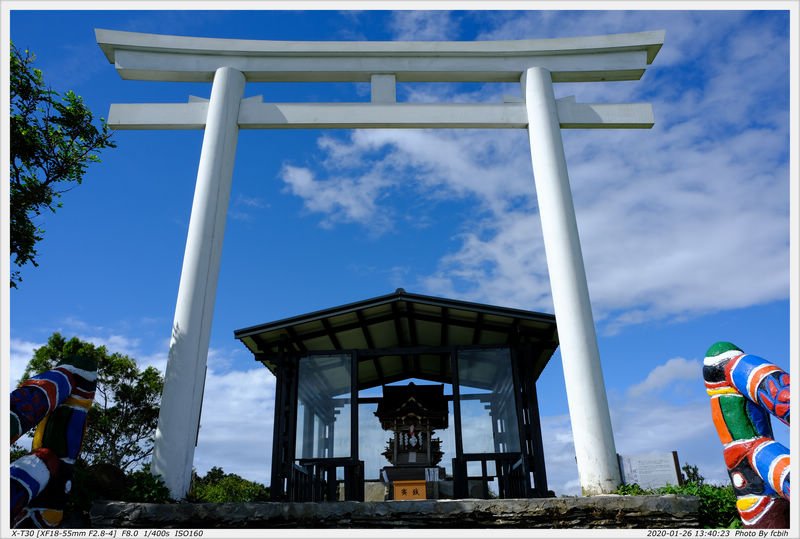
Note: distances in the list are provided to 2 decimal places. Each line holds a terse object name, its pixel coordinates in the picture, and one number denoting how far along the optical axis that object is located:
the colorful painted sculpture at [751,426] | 4.78
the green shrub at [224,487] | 13.59
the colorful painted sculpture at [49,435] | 4.89
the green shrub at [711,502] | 5.95
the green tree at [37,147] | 9.12
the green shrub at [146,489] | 5.92
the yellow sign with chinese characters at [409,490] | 10.42
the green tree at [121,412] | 18.50
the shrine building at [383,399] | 10.03
